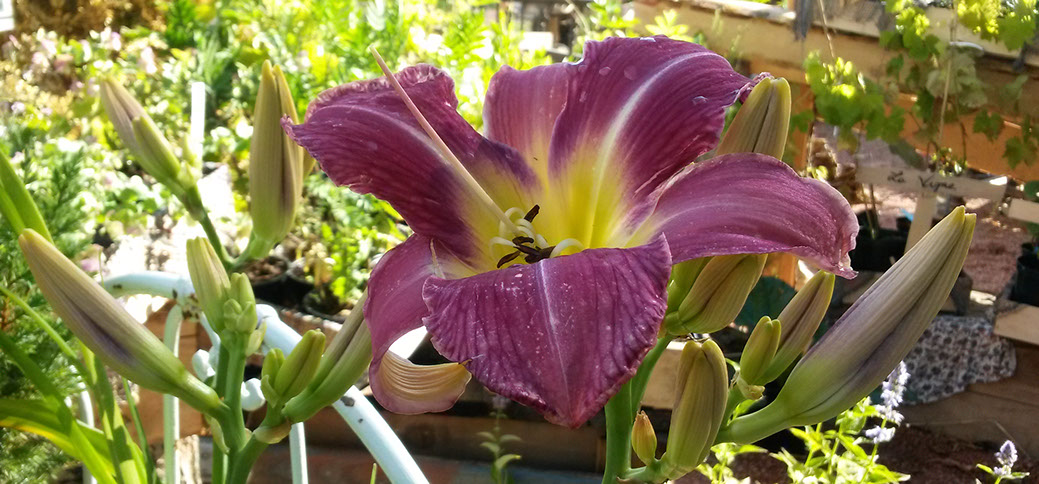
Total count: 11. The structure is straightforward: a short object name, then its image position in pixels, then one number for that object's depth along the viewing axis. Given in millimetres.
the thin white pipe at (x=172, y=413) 700
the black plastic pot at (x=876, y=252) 2305
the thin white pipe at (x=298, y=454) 650
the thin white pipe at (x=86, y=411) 796
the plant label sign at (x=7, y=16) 1301
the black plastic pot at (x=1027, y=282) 2086
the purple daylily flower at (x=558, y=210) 328
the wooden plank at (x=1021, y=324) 2068
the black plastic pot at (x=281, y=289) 2109
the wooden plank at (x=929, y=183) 1954
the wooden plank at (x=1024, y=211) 1926
